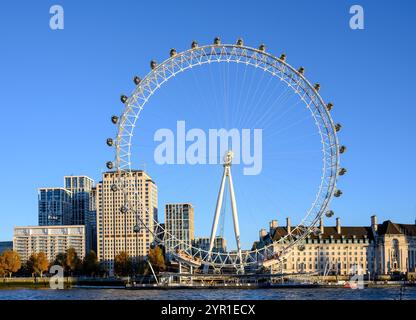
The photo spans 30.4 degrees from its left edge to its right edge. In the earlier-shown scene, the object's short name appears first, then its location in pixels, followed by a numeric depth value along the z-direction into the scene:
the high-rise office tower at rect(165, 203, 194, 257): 192.76
